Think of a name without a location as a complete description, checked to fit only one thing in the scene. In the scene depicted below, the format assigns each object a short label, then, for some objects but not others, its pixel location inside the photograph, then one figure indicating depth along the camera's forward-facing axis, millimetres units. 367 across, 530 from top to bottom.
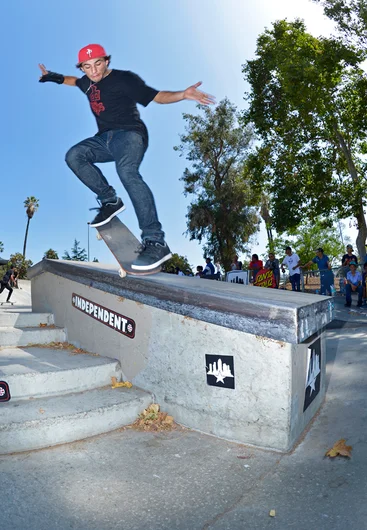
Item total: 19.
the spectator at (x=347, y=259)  14077
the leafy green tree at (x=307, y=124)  17328
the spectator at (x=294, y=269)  14891
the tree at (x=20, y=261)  48106
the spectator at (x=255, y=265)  16156
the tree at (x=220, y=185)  33125
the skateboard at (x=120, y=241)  4742
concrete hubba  3160
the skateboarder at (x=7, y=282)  19070
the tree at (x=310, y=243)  49656
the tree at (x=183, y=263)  48375
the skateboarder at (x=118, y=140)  4918
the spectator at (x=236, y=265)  18495
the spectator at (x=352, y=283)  12328
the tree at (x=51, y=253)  47125
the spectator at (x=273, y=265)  15758
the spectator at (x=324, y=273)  13641
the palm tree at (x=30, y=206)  61781
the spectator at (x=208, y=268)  18806
